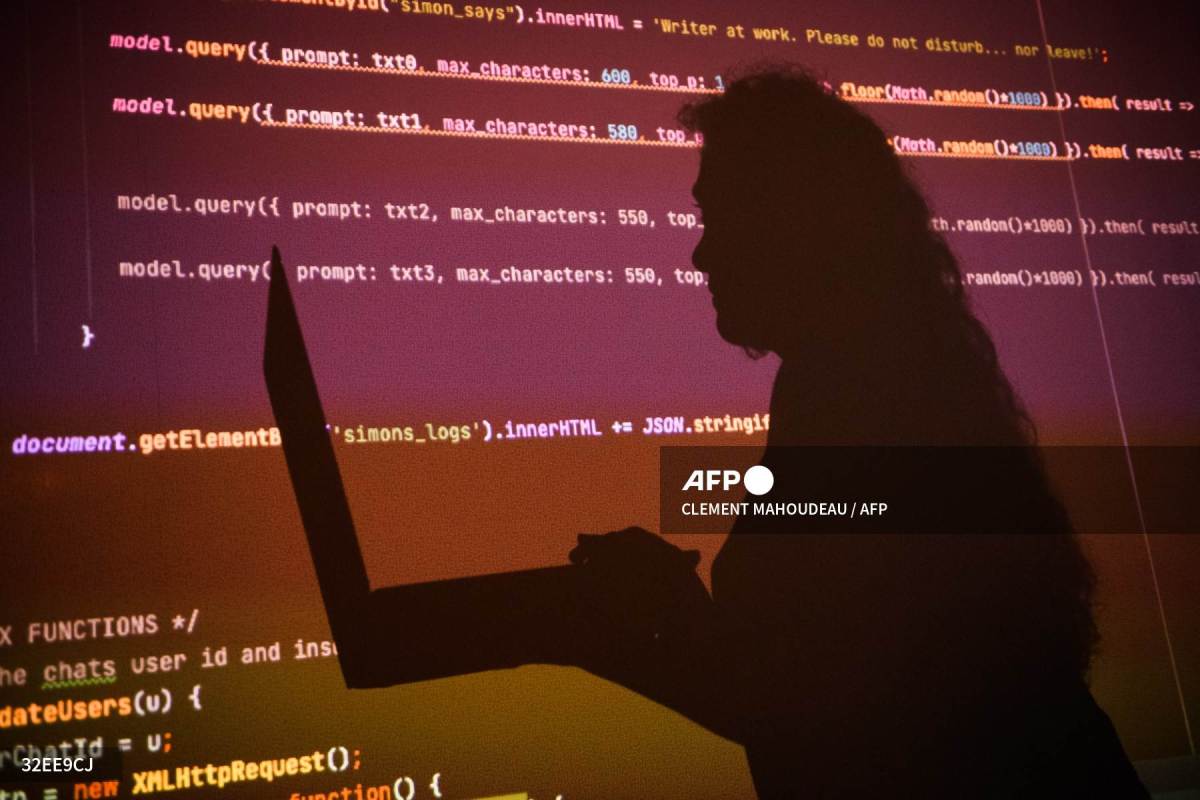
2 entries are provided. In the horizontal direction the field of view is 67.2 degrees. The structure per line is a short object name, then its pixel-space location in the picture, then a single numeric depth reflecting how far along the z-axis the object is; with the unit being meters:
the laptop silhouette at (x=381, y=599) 1.38
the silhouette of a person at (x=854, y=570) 1.46
